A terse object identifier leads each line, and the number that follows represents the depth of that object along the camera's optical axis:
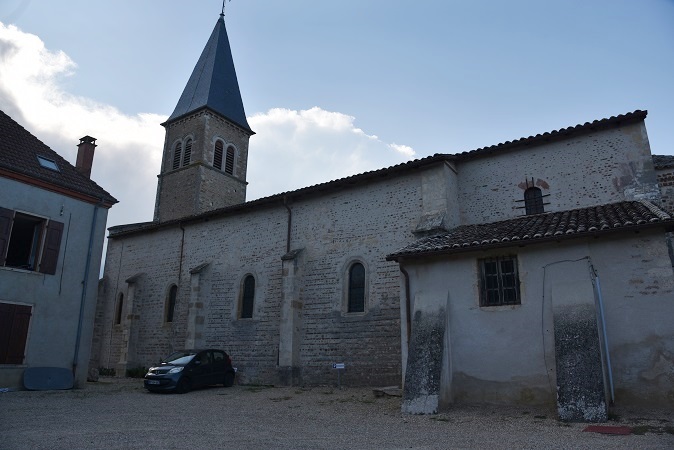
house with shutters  13.37
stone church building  9.44
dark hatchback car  13.77
